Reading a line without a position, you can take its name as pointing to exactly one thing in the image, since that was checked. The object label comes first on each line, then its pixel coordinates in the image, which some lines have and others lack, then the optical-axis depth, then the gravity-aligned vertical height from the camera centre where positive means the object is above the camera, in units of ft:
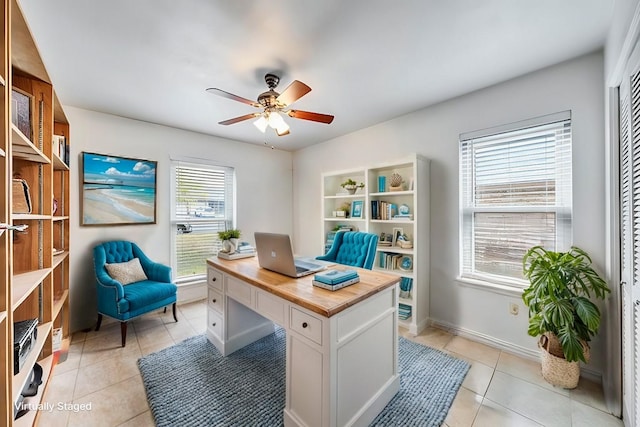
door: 4.29 -0.45
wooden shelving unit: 3.16 +0.07
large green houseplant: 5.60 -2.03
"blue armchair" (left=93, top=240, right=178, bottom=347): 8.19 -2.49
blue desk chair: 8.75 -1.31
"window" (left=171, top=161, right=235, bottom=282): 11.87 +0.11
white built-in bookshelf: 8.98 -0.26
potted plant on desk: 8.14 -0.84
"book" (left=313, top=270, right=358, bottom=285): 5.13 -1.32
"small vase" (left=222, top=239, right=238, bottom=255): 8.13 -1.03
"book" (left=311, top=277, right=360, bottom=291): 5.07 -1.46
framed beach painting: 9.44 +0.98
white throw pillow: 9.11 -2.11
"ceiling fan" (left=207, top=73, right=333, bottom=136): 6.26 +2.85
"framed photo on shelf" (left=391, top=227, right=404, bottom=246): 10.30 -0.87
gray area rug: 5.31 -4.24
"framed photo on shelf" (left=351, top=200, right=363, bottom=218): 11.64 +0.22
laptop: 5.84 -1.04
